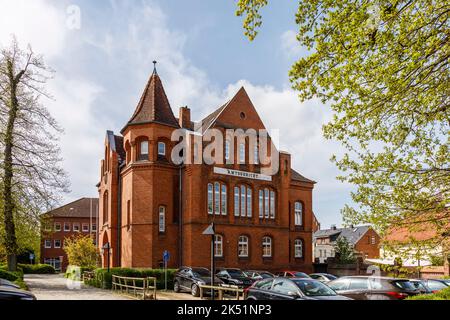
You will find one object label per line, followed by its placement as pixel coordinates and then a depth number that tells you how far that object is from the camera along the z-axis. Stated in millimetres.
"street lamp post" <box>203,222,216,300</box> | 16862
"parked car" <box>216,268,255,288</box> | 25188
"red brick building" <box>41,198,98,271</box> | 69500
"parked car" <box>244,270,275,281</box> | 27961
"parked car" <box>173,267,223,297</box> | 24016
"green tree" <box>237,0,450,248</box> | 7832
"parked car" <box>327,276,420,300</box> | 14867
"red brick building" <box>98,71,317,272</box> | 33312
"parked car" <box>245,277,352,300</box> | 12148
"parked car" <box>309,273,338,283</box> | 27750
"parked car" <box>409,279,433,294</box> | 15668
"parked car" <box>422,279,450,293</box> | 19016
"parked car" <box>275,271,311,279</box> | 29006
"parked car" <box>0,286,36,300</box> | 10537
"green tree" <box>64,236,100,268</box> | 40438
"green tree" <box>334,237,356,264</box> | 43322
